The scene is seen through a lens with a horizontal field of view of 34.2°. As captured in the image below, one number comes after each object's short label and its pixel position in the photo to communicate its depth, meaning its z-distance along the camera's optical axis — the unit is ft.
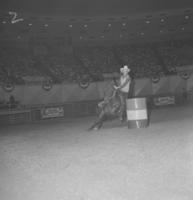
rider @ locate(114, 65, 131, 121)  37.24
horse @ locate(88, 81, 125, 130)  37.63
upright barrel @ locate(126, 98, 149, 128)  34.09
